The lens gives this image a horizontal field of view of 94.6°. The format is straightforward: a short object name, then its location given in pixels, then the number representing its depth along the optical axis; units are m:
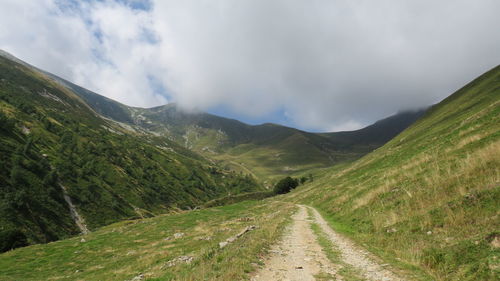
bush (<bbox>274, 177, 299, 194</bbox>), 143.25
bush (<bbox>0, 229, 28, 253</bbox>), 49.97
